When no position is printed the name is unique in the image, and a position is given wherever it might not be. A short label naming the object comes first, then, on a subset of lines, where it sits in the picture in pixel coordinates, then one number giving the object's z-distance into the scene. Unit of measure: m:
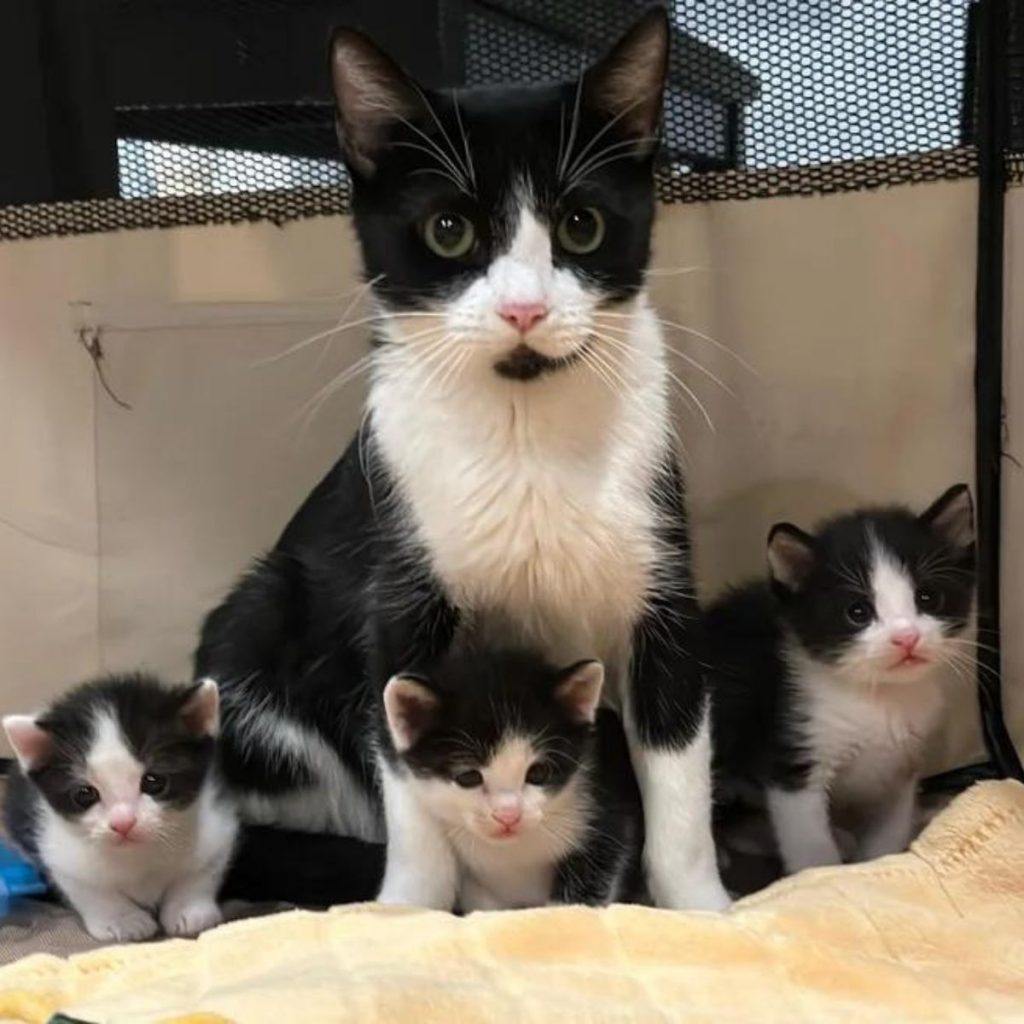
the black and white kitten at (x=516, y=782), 0.42
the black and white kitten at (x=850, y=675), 0.48
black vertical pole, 0.50
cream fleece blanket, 0.33
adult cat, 0.39
